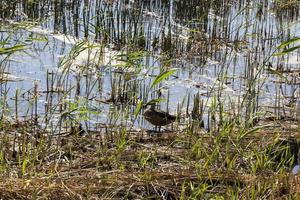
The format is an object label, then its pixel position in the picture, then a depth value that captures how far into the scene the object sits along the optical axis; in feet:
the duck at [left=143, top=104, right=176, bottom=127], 32.97
